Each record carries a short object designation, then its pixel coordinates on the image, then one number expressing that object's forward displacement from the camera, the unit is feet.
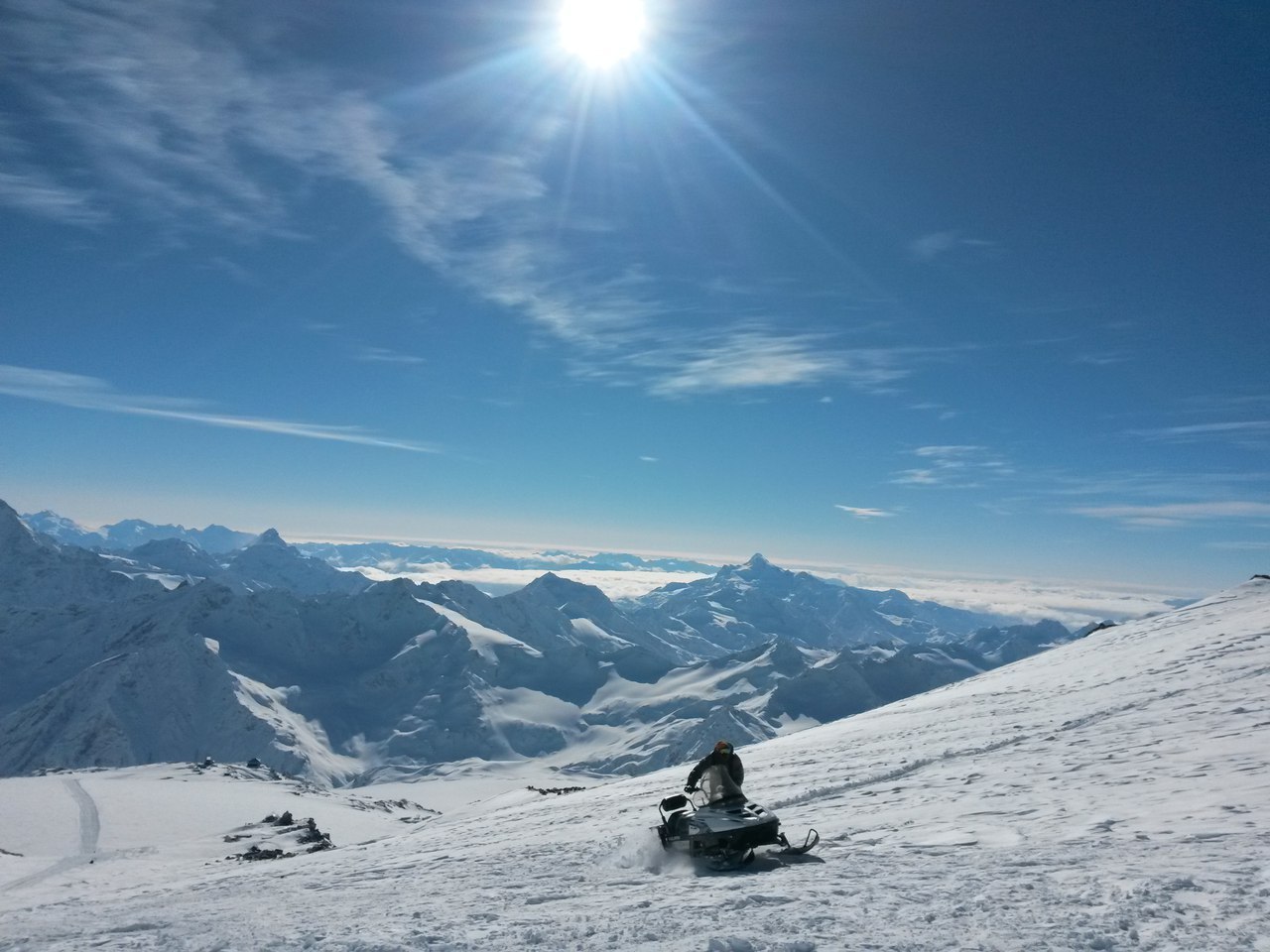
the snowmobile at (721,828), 39.47
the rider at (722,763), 44.24
